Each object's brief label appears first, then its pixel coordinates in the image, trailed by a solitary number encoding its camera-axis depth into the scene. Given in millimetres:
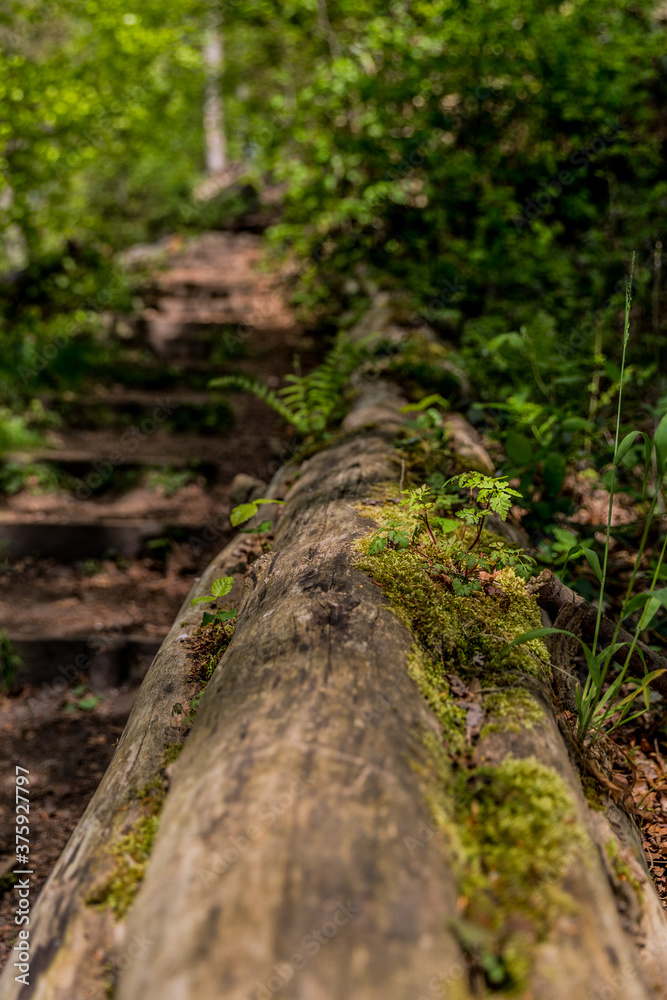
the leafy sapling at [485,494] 2047
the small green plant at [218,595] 2338
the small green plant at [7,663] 3451
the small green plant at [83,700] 3365
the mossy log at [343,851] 1067
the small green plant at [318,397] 4098
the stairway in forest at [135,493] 3754
